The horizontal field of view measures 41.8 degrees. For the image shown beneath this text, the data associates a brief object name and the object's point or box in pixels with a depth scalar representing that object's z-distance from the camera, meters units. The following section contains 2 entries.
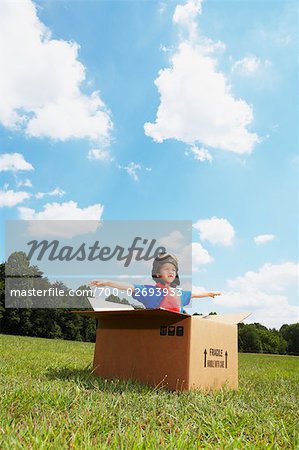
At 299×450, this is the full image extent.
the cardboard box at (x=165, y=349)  2.92
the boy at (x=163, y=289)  3.69
